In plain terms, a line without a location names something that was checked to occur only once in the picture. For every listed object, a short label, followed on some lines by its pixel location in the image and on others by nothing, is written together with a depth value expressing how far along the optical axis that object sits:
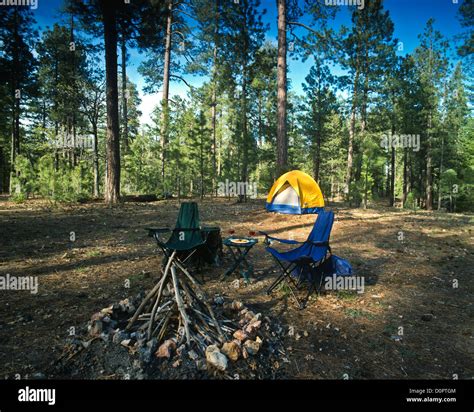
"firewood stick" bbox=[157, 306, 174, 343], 2.64
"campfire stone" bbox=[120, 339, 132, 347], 2.55
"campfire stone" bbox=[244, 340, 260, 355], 2.57
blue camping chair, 4.00
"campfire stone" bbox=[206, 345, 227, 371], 2.34
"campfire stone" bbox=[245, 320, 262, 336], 2.81
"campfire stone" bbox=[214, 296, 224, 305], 3.55
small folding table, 4.68
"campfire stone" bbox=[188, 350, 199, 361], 2.43
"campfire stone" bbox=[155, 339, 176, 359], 2.44
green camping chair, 3.96
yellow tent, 11.02
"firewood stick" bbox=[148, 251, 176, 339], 2.70
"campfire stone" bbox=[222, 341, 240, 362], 2.45
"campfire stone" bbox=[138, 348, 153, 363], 2.38
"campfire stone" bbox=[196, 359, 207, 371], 2.34
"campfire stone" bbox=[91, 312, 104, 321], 2.89
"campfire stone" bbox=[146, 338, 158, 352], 2.49
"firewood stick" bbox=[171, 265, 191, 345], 2.62
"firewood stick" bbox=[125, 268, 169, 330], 2.84
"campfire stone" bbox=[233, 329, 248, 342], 2.68
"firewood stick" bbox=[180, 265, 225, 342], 2.70
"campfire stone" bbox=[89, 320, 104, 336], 2.72
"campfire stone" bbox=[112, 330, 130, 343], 2.58
